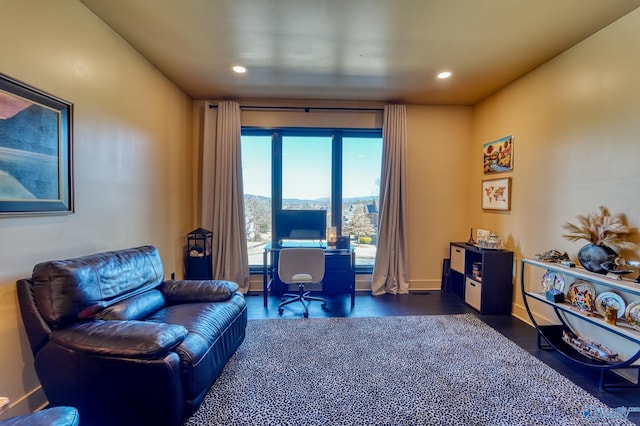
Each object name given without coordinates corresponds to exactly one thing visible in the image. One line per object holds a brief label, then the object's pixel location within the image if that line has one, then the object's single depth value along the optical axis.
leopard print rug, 1.70
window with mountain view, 4.18
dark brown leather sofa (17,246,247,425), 1.47
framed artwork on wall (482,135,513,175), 3.38
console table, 1.87
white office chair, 3.25
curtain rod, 3.97
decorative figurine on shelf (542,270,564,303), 2.39
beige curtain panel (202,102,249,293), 3.86
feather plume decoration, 2.07
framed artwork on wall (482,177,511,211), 3.40
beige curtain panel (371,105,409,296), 3.99
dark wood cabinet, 3.26
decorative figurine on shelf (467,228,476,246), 3.86
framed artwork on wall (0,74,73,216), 1.57
